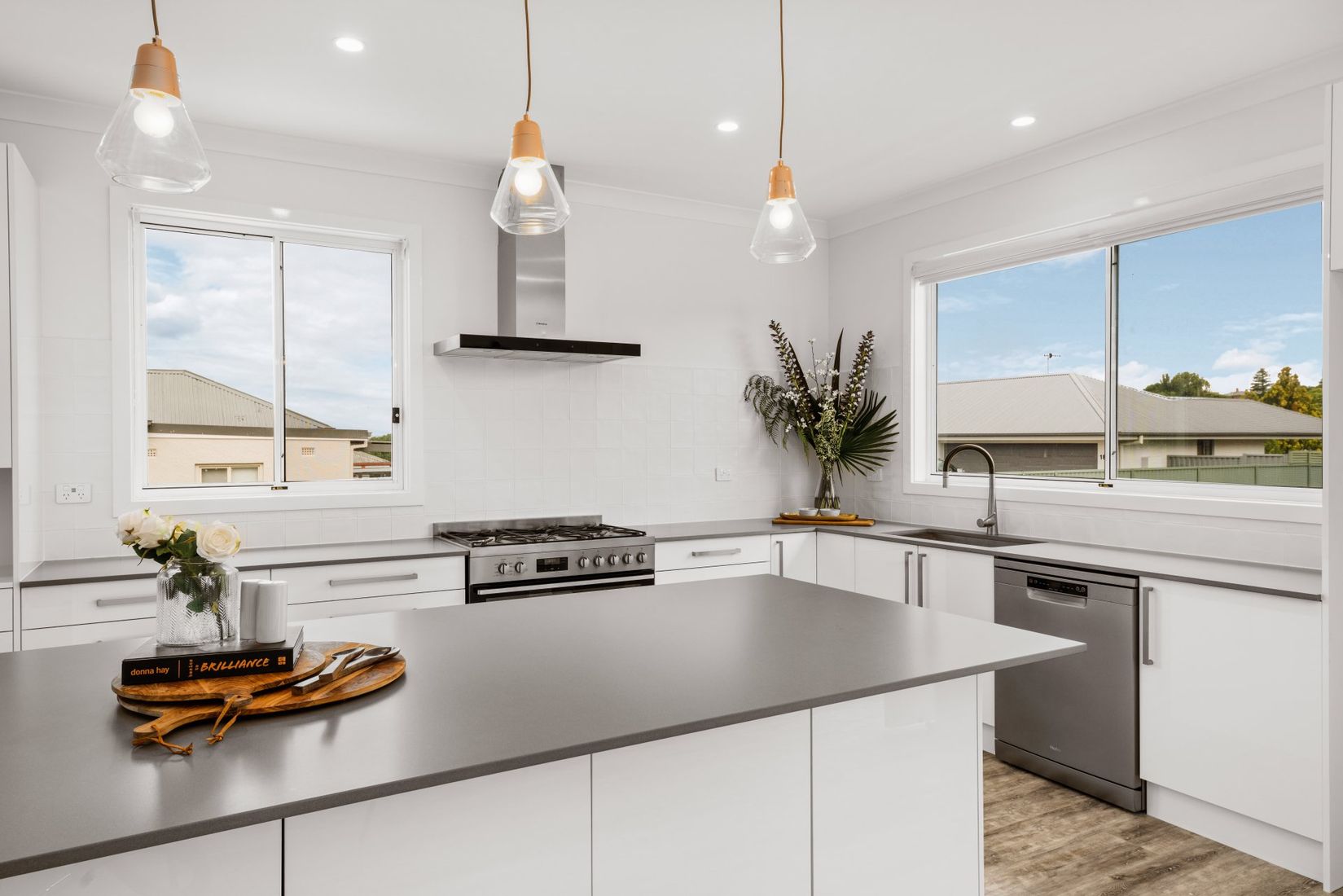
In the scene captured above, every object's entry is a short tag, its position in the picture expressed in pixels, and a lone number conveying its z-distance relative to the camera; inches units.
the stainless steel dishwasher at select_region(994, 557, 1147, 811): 117.2
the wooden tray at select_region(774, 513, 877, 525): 176.7
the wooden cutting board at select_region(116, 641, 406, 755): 50.0
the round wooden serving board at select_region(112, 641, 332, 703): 55.9
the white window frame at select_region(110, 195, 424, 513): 131.6
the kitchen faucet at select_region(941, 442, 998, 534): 156.3
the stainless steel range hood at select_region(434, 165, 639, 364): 153.0
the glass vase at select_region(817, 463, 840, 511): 183.0
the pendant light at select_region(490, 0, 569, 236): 66.2
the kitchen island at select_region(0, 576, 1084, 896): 44.1
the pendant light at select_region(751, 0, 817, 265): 77.1
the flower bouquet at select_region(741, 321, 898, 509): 183.0
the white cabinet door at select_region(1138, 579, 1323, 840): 99.5
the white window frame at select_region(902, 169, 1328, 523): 119.9
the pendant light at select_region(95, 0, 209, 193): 51.3
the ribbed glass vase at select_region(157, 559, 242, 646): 60.7
